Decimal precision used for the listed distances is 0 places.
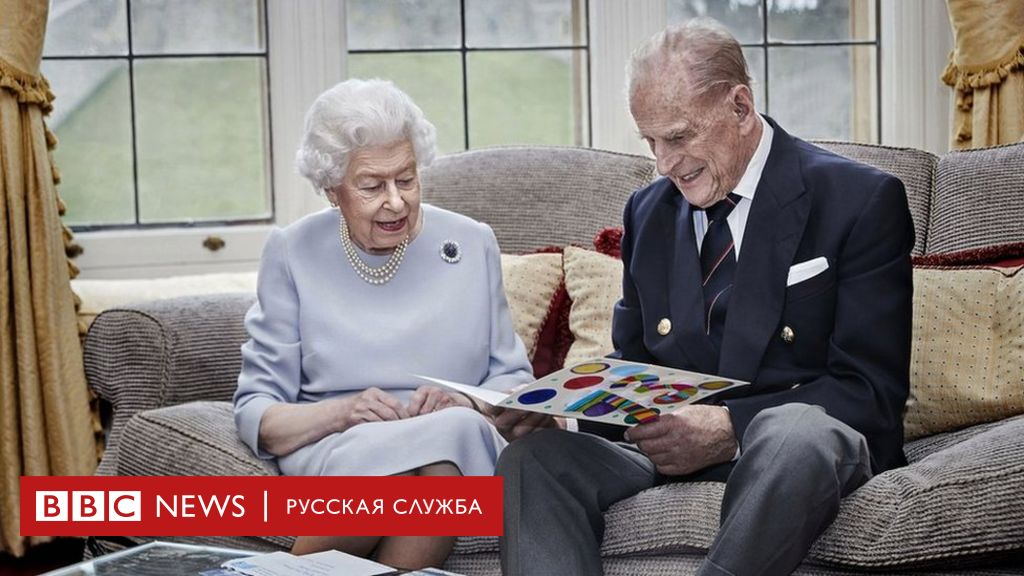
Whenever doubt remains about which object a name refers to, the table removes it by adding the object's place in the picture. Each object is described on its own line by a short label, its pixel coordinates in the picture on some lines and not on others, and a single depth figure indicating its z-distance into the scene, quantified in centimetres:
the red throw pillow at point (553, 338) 260
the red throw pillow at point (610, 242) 260
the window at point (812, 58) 358
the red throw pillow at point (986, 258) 228
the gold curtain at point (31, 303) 307
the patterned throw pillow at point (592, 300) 251
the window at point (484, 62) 353
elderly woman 214
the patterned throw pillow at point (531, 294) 259
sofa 170
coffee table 163
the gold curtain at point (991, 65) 306
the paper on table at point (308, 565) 154
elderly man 182
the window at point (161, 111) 342
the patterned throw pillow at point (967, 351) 212
